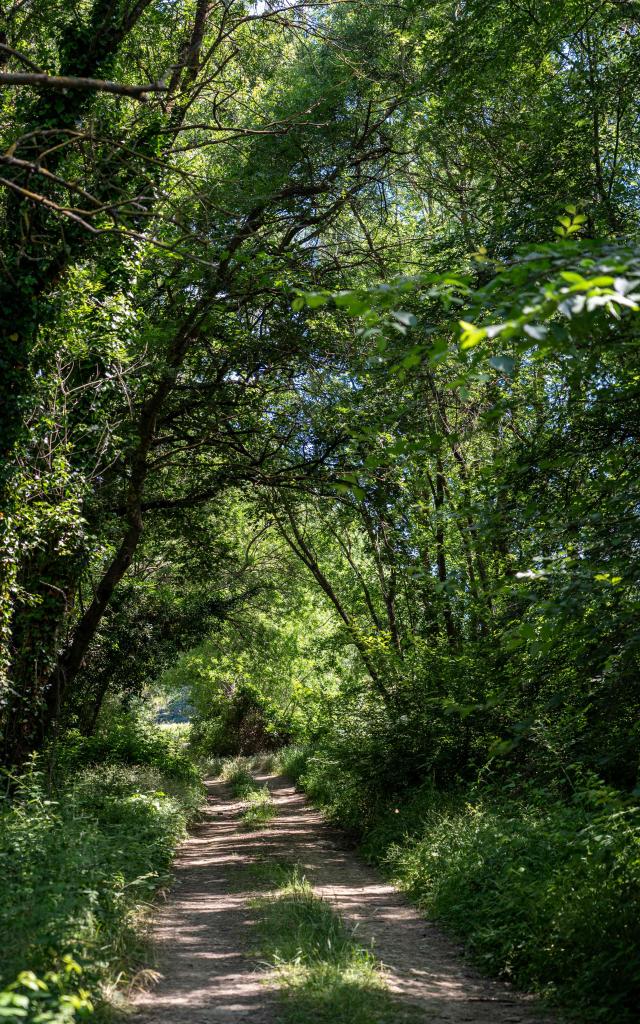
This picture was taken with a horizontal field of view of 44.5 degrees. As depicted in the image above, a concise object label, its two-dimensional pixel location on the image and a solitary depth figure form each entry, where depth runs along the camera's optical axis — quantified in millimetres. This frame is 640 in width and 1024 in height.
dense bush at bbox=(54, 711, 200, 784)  14084
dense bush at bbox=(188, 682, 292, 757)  31109
